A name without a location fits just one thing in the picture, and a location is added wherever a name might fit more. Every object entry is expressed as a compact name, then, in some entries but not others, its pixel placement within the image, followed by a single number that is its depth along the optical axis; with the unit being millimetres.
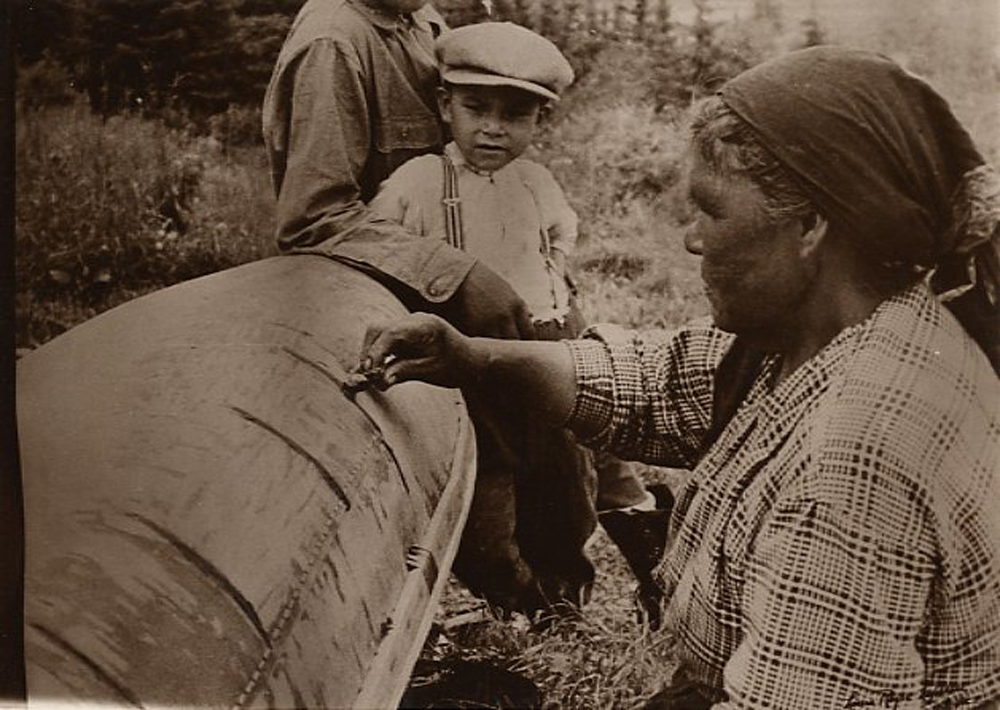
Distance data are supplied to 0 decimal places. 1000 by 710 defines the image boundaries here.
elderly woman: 1762
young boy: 2105
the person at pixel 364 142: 2131
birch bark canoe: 1712
